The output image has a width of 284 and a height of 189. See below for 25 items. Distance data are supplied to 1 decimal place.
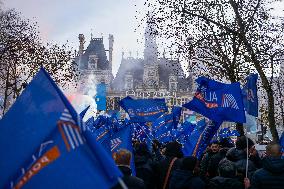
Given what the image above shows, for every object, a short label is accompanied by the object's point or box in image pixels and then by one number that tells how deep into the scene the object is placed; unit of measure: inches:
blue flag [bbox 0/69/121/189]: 109.6
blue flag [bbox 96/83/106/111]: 1740.9
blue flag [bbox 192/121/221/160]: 325.4
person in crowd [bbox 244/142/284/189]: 203.2
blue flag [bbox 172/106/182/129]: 650.7
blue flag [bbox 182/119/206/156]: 347.3
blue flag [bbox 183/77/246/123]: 300.5
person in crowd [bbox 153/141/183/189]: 281.4
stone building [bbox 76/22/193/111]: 3009.4
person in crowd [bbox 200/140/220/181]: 333.2
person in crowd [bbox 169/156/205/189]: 226.5
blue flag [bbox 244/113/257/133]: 294.8
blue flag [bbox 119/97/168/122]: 600.1
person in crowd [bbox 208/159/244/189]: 219.6
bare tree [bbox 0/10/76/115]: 1120.2
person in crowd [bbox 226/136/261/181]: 264.1
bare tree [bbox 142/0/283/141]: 656.6
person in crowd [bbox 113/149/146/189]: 196.5
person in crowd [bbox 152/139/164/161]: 389.8
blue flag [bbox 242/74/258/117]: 315.9
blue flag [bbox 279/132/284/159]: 297.4
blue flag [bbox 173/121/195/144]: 588.5
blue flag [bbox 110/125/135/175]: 307.9
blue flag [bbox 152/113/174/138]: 666.8
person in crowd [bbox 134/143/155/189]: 299.6
